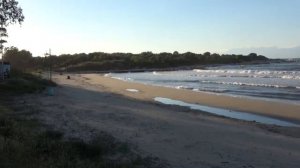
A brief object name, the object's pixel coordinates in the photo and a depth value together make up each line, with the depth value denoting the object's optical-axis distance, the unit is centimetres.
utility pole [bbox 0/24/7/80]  3160
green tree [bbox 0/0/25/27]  1523
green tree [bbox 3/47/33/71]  5054
